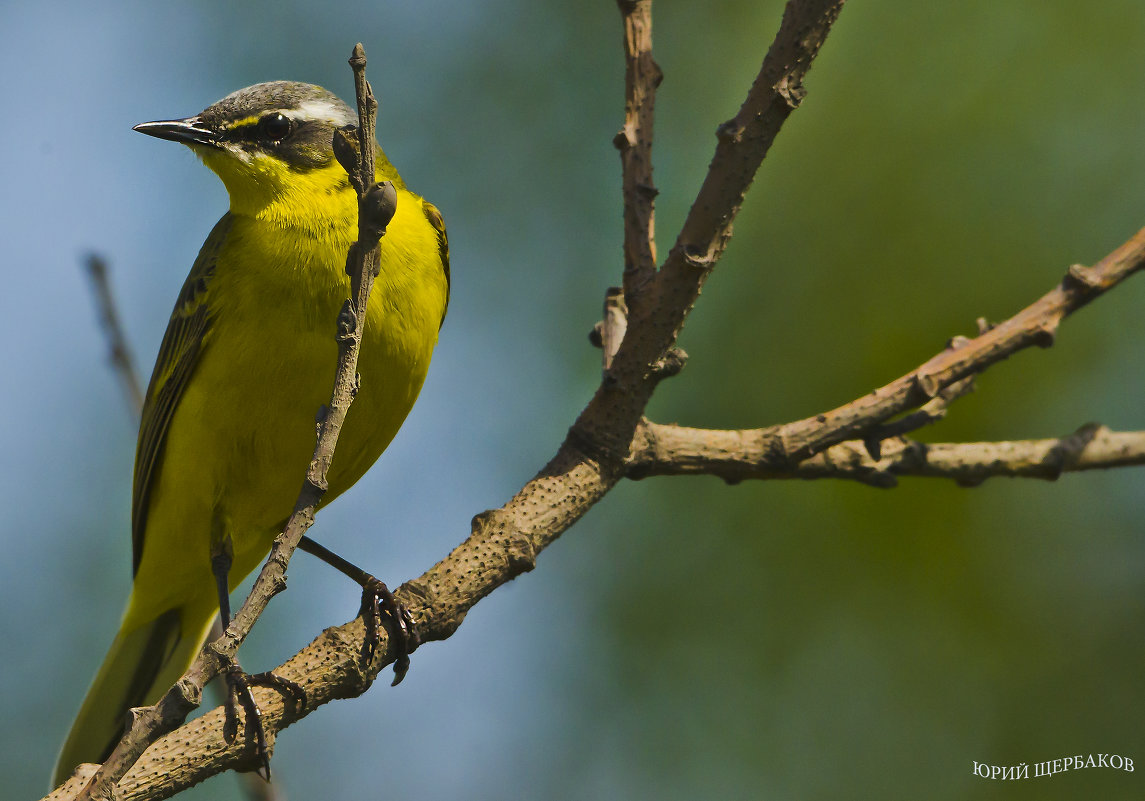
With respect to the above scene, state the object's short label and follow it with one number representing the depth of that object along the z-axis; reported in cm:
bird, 874
